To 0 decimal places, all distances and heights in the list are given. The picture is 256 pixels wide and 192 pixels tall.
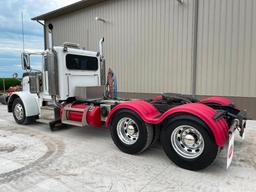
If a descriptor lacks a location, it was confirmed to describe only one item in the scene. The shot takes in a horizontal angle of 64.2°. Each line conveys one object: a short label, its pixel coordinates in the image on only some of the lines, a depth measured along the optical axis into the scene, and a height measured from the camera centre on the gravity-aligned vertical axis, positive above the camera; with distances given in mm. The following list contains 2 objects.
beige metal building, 6809 +1539
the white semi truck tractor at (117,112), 3025 -577
